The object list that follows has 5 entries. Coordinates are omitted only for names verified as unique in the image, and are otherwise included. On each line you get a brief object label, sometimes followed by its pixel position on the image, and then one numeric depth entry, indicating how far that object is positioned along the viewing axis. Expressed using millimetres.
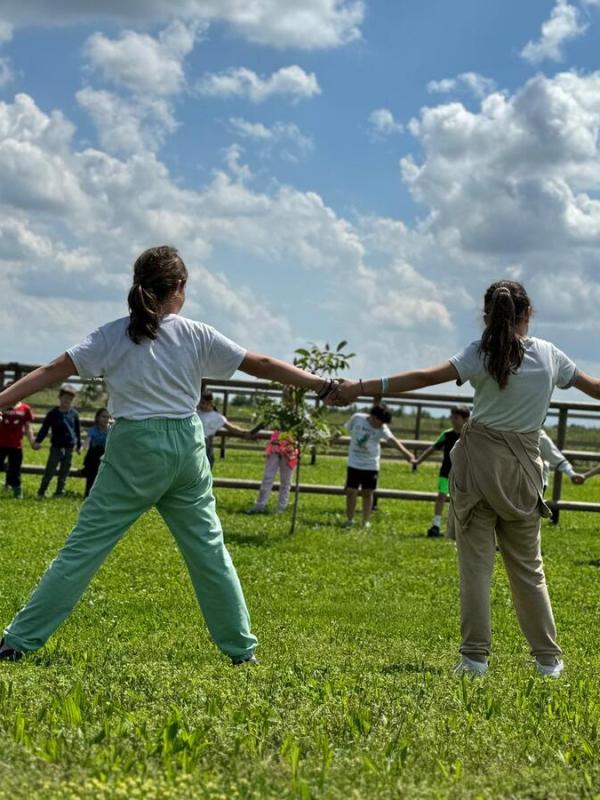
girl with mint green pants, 5691
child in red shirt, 17359
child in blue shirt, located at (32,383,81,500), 17578
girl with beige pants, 6164
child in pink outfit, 16561
